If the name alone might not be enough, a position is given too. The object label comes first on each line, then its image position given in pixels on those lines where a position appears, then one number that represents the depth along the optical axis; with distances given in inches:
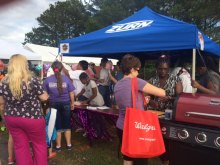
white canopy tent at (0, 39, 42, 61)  260.6
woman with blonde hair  86.2
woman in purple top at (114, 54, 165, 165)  72.7
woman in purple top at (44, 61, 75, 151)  124.1
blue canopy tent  106.7
